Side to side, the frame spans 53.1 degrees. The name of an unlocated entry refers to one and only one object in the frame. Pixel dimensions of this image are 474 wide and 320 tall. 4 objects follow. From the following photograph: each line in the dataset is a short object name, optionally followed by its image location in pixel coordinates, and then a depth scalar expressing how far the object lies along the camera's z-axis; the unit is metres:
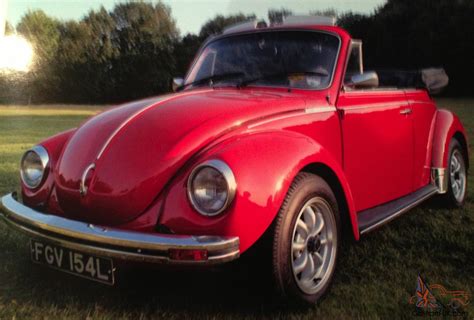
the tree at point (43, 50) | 17.98
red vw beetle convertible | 2.21
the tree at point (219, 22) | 14.79
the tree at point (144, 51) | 24.44
